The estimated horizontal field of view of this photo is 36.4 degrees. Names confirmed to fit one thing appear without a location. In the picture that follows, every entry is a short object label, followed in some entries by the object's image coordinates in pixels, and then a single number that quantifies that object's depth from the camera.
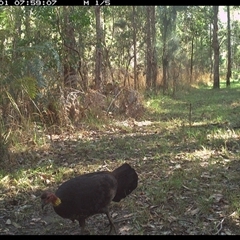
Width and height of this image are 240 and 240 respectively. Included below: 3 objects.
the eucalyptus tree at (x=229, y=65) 24.11
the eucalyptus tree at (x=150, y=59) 16.83
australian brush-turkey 3.31
